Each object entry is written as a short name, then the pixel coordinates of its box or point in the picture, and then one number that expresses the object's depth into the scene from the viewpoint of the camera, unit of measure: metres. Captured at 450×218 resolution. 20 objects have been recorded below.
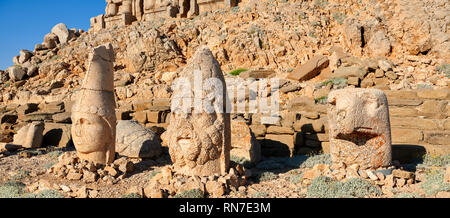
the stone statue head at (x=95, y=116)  6.26
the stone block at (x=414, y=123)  7.58
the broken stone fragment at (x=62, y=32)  25.34
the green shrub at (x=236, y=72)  16.02
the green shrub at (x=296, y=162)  6.43
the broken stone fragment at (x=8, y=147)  8.82
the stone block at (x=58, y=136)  9.95
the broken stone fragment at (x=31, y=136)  9.55
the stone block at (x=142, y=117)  11.62
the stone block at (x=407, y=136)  6.96
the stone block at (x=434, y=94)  8.56
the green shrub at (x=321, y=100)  10.51
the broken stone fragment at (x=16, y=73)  20.69
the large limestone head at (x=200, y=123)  5.05
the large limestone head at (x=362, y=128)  4.88
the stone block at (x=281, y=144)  7.76
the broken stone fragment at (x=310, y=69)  13.69
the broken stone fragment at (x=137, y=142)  7.55
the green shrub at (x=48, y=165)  6.98
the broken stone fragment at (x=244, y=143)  6.82
